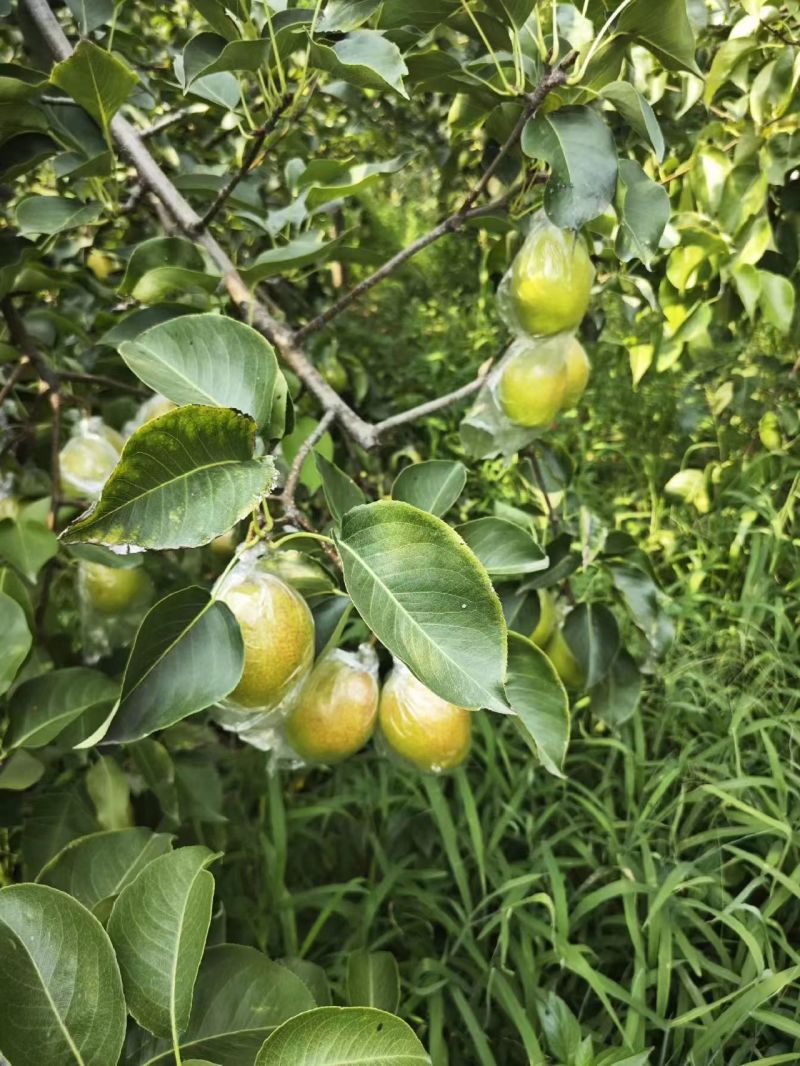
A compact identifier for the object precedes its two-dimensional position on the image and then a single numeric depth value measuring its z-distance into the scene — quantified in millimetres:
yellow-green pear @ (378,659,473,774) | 755
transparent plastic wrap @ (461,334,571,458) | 949
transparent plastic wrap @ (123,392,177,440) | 979
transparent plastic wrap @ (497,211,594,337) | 861
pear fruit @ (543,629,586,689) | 1049
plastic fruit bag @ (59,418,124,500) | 1007
